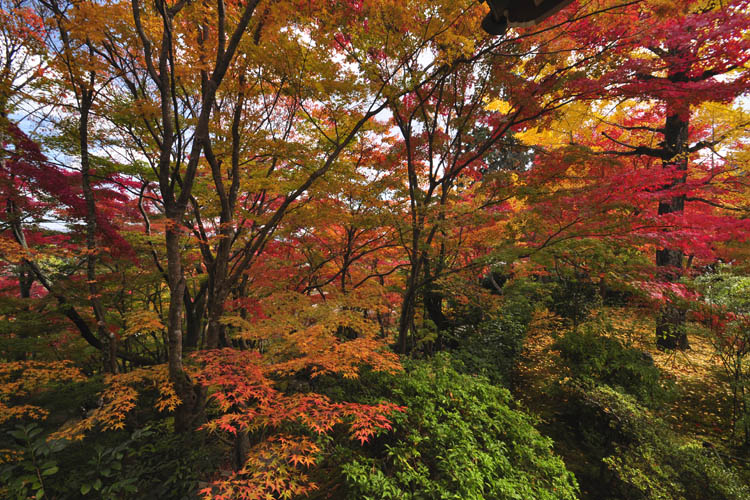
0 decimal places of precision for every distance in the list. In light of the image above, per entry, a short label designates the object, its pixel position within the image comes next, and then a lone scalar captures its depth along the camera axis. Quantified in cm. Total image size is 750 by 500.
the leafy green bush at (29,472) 266
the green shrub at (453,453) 309
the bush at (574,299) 890
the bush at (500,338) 720
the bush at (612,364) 573
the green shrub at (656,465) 355
